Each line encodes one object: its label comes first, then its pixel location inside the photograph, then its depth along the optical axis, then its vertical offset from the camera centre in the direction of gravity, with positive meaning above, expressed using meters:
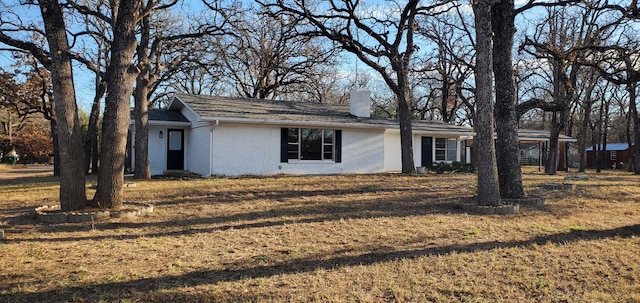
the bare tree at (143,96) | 15.48 +2.09
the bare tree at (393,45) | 16.50 +4.33
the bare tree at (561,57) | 10.75 +2.74
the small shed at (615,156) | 43.00 -0.08
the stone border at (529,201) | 9.47 -1.01
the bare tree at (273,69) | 21.81 +5.03
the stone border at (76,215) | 7.41 -1.05
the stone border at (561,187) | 12.55 -0.92
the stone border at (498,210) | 8.46 -1.06
